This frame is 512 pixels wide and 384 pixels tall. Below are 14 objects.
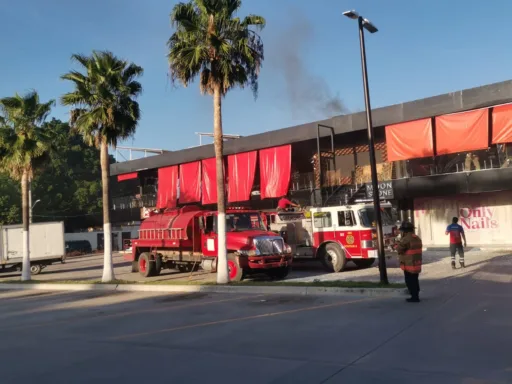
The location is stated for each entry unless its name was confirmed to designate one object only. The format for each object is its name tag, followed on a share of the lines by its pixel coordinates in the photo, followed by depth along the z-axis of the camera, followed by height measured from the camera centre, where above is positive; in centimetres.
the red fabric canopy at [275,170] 3172 +346
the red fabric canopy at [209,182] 3581 +331
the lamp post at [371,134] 1341 +241
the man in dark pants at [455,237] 1650 -68
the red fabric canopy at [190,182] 3691 +344
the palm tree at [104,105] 1916 +491
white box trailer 2918 -58
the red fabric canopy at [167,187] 3866 +333
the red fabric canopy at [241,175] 3361 +349
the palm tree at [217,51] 1639 +579
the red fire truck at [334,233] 1800 -40
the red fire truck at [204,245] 1677 -62
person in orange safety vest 1085 -90
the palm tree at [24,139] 2358 +457
